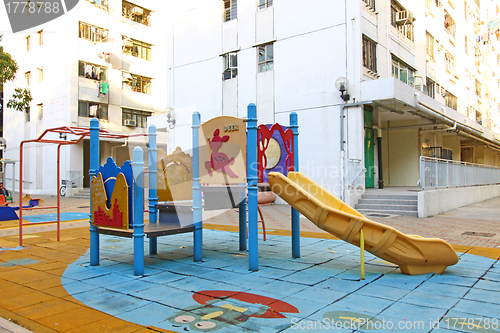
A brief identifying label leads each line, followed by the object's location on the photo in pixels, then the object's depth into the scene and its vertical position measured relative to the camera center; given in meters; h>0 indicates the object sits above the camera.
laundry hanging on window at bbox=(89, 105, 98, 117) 25.33 +4.38
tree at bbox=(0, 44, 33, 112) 16.48 +4.91
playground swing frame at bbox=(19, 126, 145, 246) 6.92 +0.77
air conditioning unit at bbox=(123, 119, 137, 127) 27.45 +3.86
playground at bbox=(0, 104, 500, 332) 3.49 -1.31
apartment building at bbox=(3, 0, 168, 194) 24.95 +6.99
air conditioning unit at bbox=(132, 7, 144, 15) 28.47 +12.48
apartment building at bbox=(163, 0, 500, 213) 14.48 +4.44
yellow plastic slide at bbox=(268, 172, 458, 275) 4.73 -0.85
